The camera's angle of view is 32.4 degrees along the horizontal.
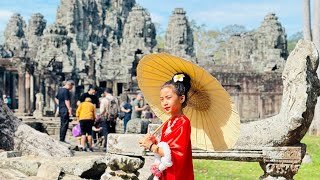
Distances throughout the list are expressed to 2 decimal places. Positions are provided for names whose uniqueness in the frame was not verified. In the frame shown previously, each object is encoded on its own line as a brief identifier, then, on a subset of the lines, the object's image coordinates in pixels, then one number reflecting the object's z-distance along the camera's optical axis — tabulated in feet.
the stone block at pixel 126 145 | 18.52
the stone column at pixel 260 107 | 73.37
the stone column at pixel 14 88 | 134.00
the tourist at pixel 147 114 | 53.88
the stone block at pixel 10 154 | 23.06
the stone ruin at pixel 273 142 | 17.69
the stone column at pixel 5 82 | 127.85
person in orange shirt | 34.91
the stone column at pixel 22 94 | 94.04
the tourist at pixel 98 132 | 40.96
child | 12.11
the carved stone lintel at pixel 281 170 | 17.66
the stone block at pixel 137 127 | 29.25
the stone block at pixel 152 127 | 18.60
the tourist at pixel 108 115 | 39.14
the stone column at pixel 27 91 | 95.65
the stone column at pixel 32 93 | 100.43
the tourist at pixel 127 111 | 44.32
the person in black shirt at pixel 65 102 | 35.61
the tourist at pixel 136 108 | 44.32
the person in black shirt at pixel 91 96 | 36.27
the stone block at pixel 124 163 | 18.56
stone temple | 97.71
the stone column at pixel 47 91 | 108.78
